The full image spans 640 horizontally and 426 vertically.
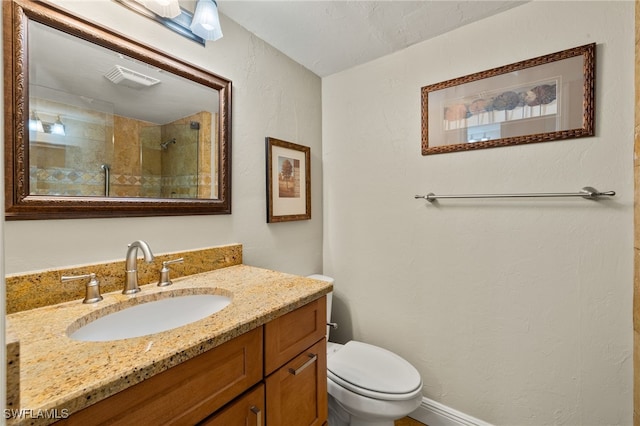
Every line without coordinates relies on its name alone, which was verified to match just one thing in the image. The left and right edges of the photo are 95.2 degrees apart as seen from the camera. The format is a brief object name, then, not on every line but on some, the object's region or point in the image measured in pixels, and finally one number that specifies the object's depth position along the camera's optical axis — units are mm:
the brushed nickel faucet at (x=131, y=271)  1021
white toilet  1267
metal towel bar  1213
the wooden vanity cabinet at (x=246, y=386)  618
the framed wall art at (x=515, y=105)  1266
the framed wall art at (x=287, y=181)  1671
